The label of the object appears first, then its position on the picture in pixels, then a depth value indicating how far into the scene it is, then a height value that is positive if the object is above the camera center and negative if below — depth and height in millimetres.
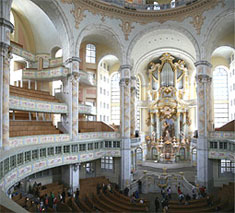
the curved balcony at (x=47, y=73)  18703 +2984
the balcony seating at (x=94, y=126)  21330 -1821
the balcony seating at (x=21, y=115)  18461 -588
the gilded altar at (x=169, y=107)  29995 +106
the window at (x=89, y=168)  22852 -6104
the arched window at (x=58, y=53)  24578 +6026
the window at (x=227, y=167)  21000 -5511
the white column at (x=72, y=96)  18547 +1015
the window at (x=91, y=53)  26416 +6460
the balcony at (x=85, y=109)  20259 -86
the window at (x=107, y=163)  23109 -5624
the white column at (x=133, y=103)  26656 +587
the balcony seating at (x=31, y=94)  15422 +1067
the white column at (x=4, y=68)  11727 +2123
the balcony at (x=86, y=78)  21266 +2892
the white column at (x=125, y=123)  21125 -1437
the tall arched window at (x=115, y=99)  31062 +1239
